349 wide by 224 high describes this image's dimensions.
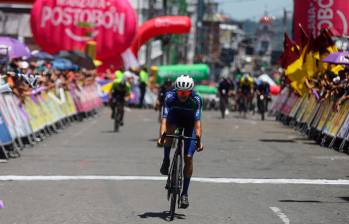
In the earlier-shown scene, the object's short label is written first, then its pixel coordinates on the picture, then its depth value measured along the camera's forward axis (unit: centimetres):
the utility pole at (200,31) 15712
